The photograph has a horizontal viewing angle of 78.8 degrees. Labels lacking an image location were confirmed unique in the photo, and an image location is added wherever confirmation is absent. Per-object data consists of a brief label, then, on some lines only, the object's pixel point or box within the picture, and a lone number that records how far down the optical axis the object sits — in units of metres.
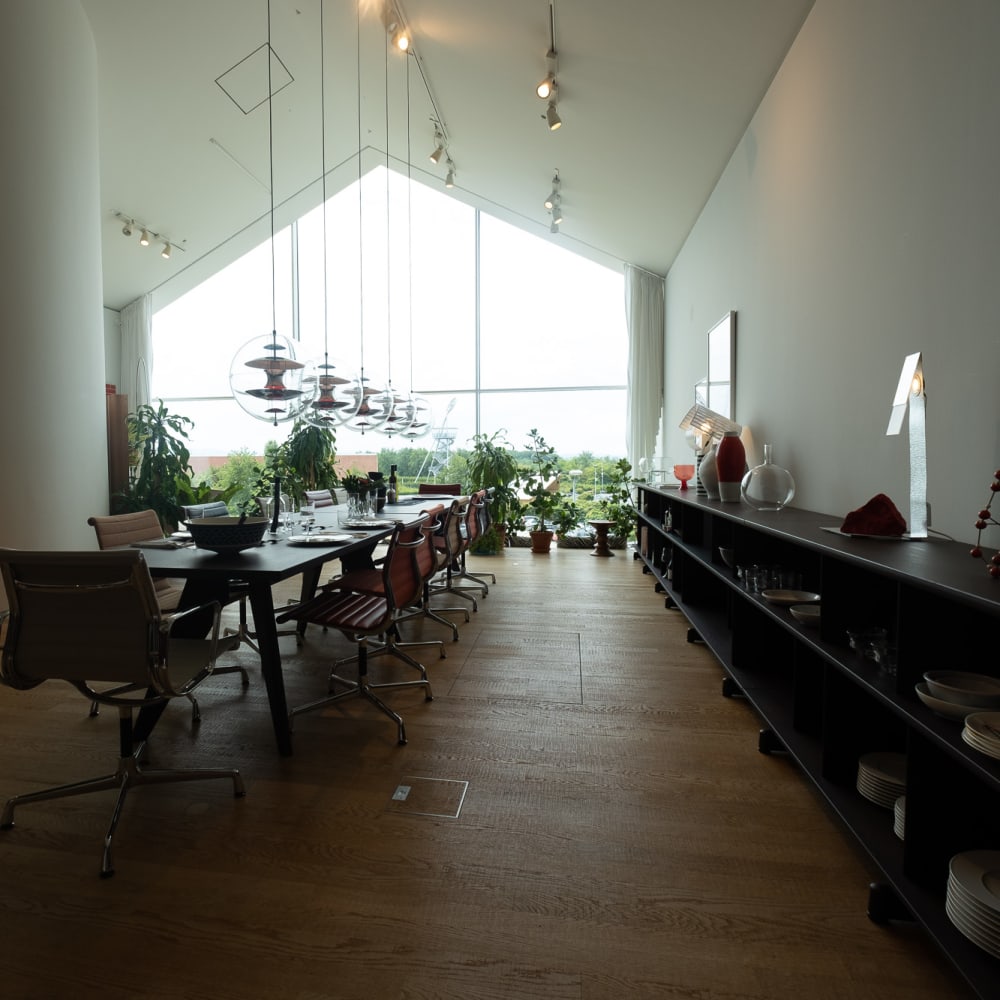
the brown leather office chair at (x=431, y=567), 3.18
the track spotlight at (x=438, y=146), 5.68
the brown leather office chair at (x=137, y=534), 3.01
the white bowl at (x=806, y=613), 2.07
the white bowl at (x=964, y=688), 1.27
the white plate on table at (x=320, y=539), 2.83
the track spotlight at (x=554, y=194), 6.03
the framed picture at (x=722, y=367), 4.51
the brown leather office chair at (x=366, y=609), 2.57
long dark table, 2.18
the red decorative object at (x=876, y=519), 1.98
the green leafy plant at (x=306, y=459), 7.77
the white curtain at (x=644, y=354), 7.71
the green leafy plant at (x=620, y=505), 7.71
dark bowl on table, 2.43
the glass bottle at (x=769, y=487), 2.89
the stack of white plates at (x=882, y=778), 1.64
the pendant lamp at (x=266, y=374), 2.93
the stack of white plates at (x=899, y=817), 1.51
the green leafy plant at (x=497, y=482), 7.46
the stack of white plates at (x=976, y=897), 1.16
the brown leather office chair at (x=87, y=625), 1.68
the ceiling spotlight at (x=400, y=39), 4.17
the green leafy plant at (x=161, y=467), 6.22
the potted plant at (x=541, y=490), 7.56
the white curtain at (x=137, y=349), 8.71
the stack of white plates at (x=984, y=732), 1.13
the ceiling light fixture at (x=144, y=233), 7.07
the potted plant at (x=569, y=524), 7.80
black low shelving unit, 1.31
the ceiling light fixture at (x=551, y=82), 4.00
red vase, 3.53
